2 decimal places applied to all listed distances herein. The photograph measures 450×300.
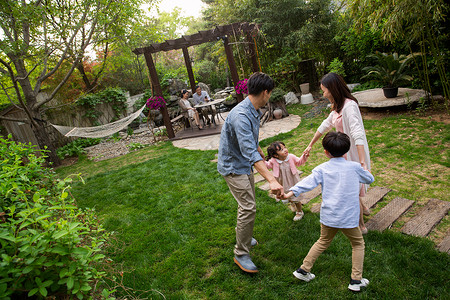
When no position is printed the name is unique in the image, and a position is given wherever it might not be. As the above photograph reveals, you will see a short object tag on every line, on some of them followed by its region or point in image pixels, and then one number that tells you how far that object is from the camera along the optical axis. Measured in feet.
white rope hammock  22.91
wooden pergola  21.30
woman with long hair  6.72
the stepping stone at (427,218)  7.26
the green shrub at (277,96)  23.86
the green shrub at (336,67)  26.23
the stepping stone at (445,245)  6.46
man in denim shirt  5.92
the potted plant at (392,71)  18.71
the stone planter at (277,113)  23.90
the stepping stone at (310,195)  9.79
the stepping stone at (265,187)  11.19
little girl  8.16
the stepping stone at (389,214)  7.74
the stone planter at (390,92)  18.94
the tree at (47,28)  17.74
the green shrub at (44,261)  2.79
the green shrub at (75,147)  26.17
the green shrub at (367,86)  24.99
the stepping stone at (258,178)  12.10
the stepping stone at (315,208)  9.03
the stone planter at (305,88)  29.04
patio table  22.94
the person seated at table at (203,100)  25.09
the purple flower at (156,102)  22.73
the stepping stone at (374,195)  8.91
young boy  5.55
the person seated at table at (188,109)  24.99
